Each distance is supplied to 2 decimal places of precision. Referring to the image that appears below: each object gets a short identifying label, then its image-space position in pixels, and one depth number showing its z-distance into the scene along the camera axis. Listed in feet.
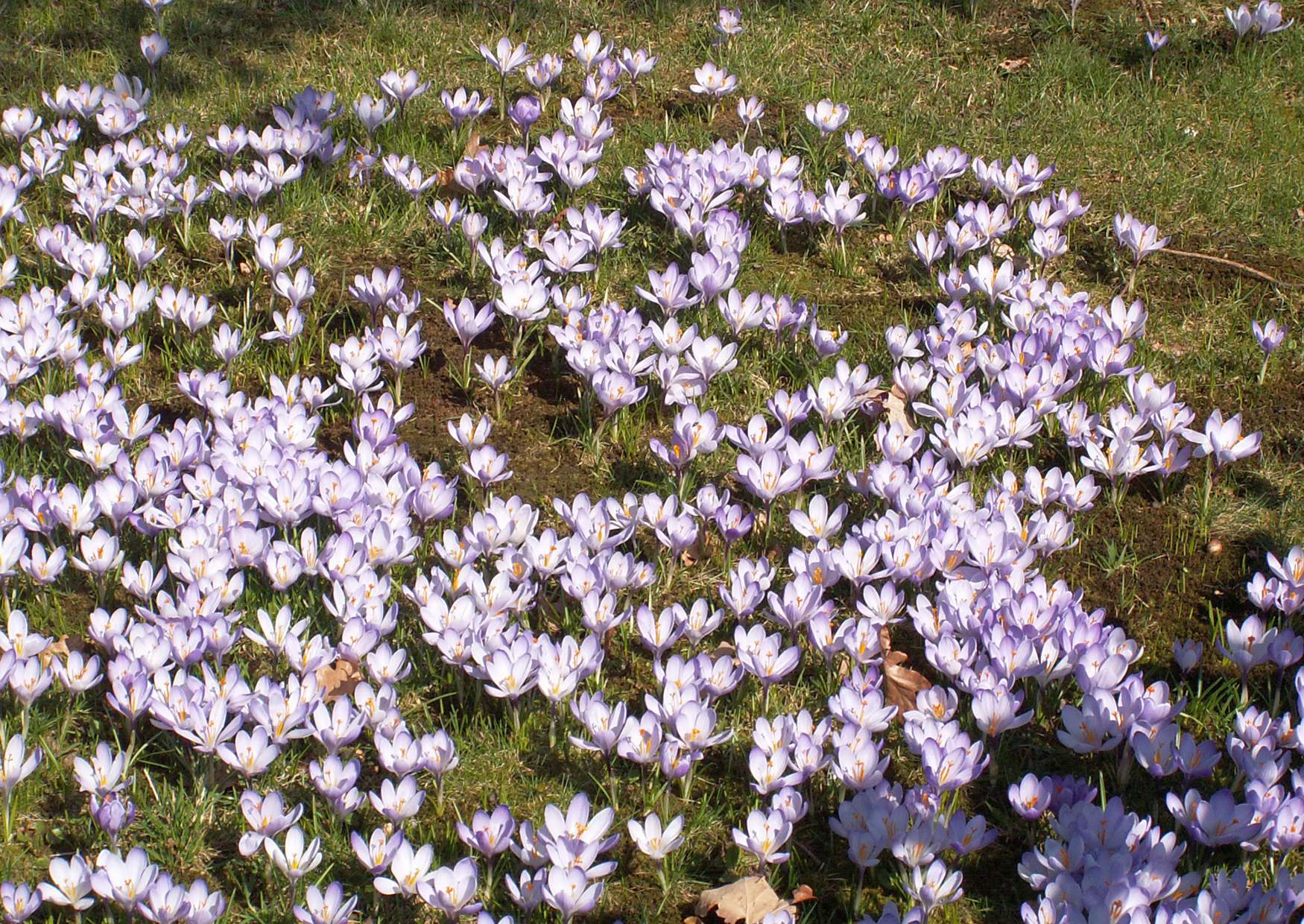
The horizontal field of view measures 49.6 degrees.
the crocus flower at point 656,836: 8.50
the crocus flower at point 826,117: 16.15
